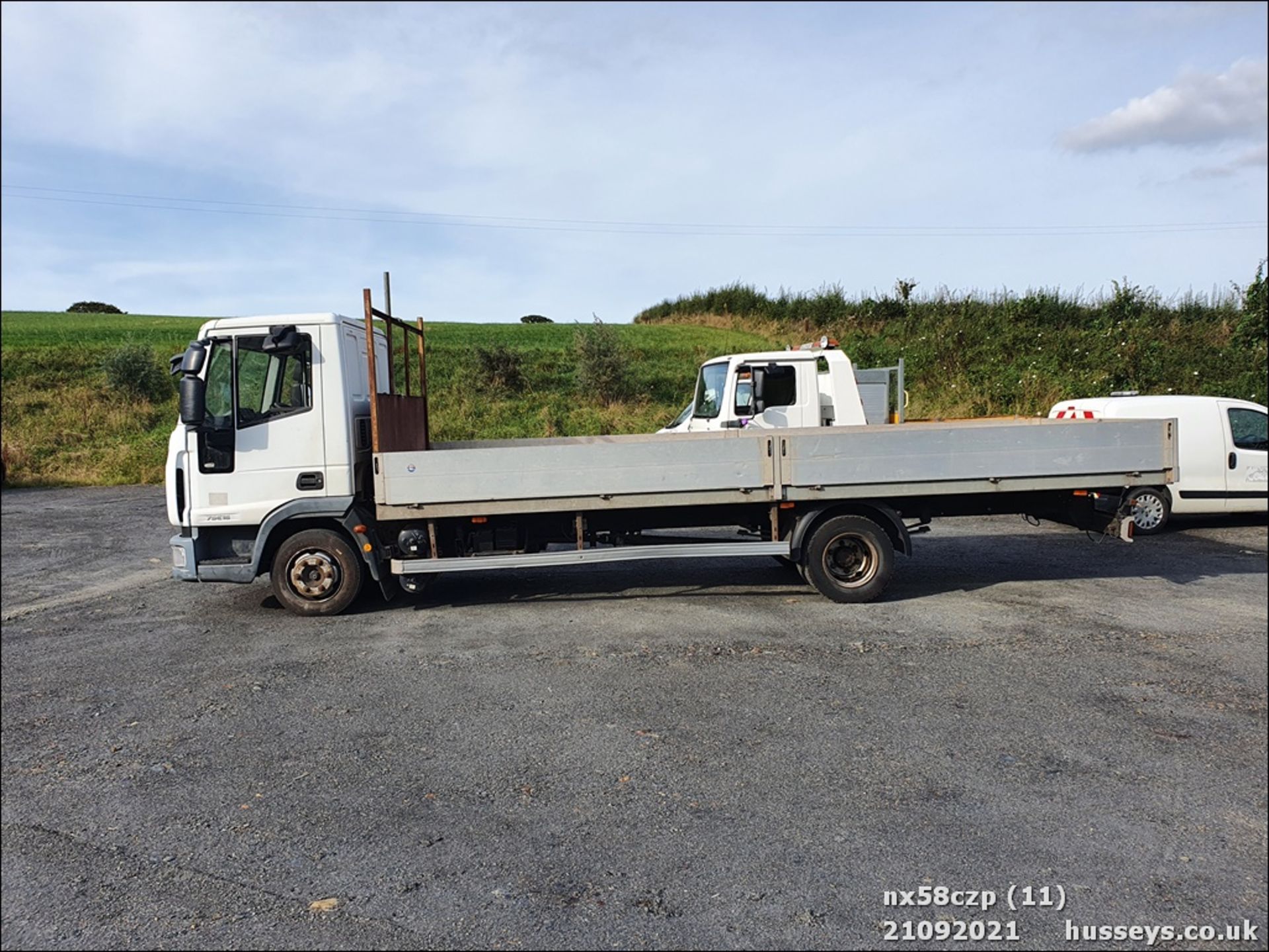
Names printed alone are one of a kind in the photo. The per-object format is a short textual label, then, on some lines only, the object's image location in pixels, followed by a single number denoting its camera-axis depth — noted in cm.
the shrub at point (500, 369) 2459
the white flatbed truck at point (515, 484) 664
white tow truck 970
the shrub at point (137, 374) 1174
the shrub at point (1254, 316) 1736
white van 1023
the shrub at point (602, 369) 2397
